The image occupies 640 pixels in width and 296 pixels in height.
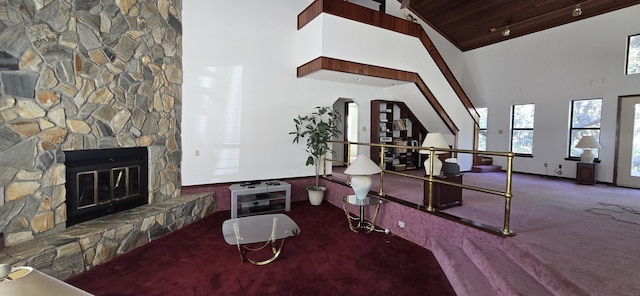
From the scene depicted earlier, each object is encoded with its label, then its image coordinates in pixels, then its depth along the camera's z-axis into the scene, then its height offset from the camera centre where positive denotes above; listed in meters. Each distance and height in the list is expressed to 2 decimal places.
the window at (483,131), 8.57 +0.32
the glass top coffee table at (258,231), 3.01 -1.03
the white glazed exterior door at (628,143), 5.80 +0.04
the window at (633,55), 5.81 +1.82
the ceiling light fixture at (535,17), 5.86 +2.95
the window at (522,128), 7.56 +0.38
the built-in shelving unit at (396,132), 7.06 +0.21
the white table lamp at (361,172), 3.94 -0.45
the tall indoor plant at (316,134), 5.62 +0.08
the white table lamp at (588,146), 5.92 -0.05
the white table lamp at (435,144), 4.03 -0.05
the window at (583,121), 6.39 +0.53
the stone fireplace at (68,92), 2.73 +0.46
